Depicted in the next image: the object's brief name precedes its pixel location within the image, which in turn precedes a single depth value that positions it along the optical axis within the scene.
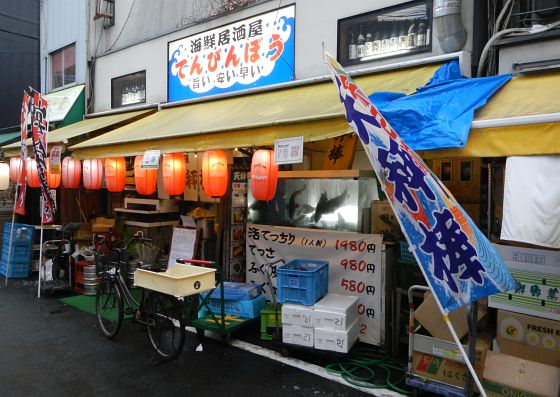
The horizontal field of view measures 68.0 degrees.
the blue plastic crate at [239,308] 7.04
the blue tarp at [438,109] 4.61
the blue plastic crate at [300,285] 6.17
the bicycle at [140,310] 6.22
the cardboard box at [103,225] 11.68
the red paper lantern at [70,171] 10.04
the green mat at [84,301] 8.84
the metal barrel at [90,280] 9.79
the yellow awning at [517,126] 4.14
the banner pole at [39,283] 9.57
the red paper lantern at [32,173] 11.13
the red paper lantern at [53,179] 10.51
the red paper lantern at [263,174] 6.73
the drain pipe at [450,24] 6.17
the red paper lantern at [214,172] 7.34
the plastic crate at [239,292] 7.12
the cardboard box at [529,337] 4.84
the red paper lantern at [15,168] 11.92
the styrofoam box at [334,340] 5.84
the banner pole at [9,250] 11.20
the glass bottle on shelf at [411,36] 6.92
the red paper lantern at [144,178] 8.32
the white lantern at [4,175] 12.15
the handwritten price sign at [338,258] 6.54
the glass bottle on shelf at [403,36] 7.03
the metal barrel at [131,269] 10.19
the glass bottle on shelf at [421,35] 6.80
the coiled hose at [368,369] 5.45
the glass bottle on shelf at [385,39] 7.23
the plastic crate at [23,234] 11.48
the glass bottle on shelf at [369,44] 7.42
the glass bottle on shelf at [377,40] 7.34
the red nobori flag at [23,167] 10.51
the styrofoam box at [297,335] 6.07
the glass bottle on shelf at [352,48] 7.64
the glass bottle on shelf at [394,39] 7.13
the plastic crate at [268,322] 6.87
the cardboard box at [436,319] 5.02
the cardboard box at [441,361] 4.79
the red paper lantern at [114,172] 9.02
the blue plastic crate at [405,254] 6.36
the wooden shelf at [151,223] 10.77
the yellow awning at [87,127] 10.88
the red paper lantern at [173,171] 7.97
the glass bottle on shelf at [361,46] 7.52
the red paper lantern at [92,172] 9.59
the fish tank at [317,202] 7.25
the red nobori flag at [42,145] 9.37
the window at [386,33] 6.82
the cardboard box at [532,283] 4.92
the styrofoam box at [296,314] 6.08
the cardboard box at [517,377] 4.19
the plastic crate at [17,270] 11.41
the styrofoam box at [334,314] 5.89
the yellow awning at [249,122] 5.88
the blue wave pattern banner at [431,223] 2.83
